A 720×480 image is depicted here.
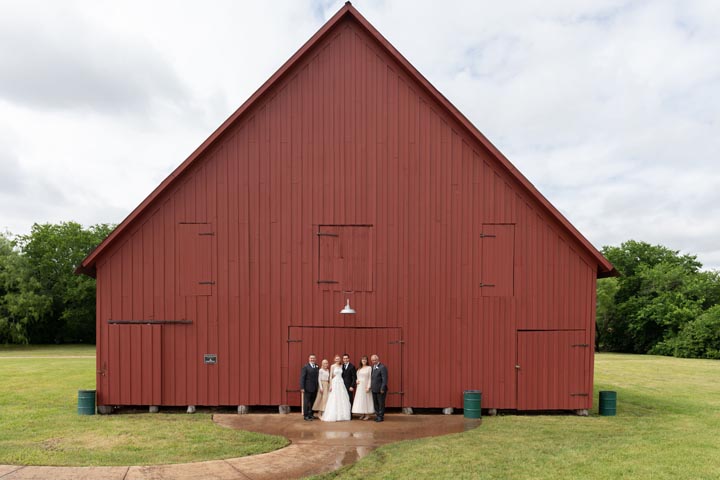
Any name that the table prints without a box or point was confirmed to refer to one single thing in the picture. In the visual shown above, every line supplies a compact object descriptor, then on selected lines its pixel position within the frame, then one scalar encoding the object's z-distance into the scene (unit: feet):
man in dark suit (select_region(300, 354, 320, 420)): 44.65
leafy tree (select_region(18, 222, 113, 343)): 168.45
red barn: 47.06
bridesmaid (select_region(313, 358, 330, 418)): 45.74
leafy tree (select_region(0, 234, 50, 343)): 153.17
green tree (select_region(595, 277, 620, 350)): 166.91
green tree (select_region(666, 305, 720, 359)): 128.16
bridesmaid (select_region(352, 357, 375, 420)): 45.37
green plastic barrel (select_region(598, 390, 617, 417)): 47.16
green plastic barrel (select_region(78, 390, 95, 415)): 45.56
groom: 45.57
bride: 44.50
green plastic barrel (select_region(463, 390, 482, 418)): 44.91
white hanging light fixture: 45.51
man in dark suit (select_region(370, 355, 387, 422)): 44.34
